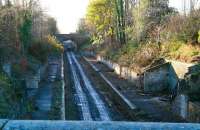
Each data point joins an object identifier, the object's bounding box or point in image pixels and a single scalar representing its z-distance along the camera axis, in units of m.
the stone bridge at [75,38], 102.86
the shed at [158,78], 24.83
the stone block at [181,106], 16.45
